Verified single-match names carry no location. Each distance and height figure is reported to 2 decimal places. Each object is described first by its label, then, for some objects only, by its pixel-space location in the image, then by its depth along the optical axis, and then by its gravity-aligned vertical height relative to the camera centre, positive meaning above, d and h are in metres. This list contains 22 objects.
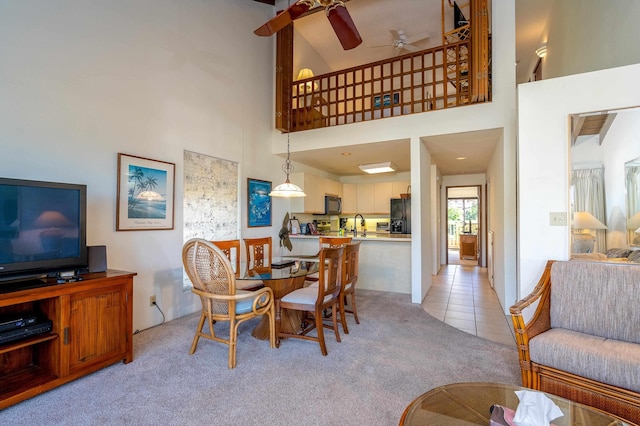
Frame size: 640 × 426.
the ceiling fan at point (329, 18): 2.74 +1.93
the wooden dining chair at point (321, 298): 2.59 -0.74
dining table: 2.76 -0.60
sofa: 1.57 -0.73
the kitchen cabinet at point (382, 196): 7.12 +0.52
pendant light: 3.60 +0.32
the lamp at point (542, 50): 5.41 +3.06
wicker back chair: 2.33 -0.59
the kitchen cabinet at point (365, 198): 7.31 +0.49
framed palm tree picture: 2.97 +0.25
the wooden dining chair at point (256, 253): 3.60 -0.44
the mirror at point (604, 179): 2.25 +0.31
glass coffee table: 1.19 -0.81
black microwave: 6.45 +0.30
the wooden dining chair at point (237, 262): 3.02 -0.50
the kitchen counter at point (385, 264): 4.70 -0.75
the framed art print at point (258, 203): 4.62 +0.23
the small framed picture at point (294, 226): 5.55 -0.16
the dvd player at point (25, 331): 1.83 -0.73
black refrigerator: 5.89 +0.04
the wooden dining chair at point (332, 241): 3.96 -0.32
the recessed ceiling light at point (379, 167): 5.45 +0.94
